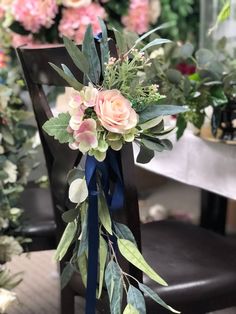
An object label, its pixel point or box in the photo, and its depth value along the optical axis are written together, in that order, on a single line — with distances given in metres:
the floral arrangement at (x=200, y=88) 1.37
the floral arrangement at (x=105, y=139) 0.87
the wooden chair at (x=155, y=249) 1.07
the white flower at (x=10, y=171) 1.48
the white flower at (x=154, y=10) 2.19
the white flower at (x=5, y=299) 1.19
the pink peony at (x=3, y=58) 2.15
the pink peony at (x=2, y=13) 2.00
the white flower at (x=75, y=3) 1.89
